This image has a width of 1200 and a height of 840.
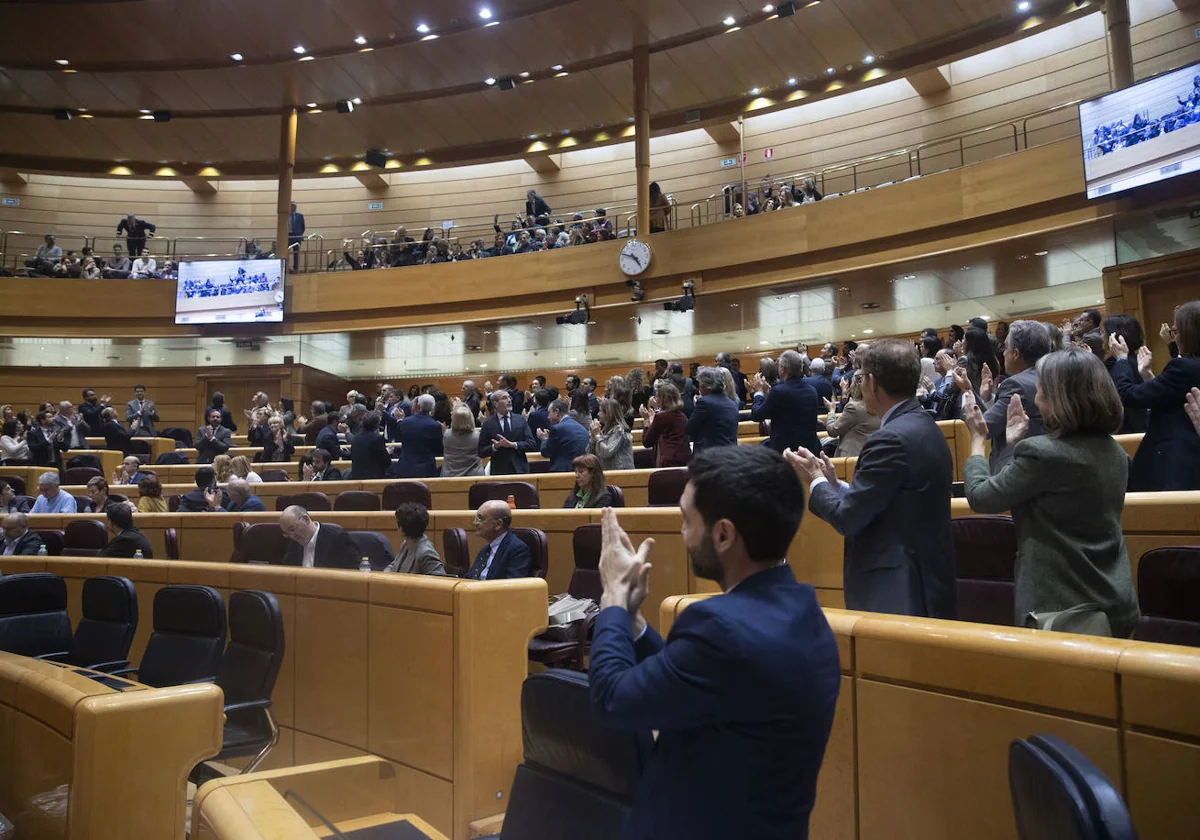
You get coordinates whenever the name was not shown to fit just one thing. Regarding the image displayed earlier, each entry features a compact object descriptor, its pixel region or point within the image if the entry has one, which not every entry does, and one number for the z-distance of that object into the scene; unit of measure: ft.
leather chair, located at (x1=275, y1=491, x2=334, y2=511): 24.27
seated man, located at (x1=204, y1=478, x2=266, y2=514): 24.40
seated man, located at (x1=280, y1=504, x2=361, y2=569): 15.93
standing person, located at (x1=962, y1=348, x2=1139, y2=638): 6.61
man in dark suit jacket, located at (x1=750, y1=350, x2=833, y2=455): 17.01
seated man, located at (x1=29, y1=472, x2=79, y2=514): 27.43
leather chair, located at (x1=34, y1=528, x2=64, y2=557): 22.85
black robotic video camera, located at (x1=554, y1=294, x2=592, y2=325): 45.98
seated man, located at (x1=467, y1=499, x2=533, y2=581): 14.39
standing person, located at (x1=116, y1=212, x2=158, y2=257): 58.29
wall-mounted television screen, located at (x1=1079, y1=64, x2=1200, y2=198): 29.43
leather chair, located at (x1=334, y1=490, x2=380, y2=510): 22.91
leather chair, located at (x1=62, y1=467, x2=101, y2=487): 36.42
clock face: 44.91
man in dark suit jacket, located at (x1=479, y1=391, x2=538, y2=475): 24.89
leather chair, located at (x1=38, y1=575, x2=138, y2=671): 13.98
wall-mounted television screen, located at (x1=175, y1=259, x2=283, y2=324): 53.72
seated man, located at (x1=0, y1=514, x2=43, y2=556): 21.56
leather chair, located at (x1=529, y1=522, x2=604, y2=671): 13.38
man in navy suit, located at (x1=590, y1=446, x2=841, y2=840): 4.21
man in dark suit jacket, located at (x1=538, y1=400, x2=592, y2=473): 24.03
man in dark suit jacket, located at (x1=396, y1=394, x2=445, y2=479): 25.68
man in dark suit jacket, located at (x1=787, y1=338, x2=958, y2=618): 7.41
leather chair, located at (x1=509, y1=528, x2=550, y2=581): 14.98
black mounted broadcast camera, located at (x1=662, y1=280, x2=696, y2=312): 43.04
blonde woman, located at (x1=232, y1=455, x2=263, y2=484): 27.91
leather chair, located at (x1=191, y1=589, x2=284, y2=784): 10.92
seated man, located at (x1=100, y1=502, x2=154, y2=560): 18.92
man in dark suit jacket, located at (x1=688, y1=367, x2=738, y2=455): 18.44
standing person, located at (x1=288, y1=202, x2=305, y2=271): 56.59
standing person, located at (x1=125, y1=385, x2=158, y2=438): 46.60
